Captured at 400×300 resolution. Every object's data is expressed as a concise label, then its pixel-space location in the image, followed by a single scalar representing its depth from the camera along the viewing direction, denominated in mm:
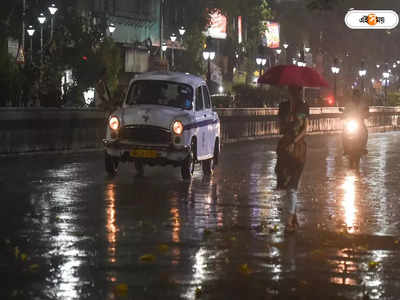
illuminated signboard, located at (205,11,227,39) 105000
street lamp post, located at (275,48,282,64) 135200
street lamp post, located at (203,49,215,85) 59200
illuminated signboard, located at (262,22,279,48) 133125
